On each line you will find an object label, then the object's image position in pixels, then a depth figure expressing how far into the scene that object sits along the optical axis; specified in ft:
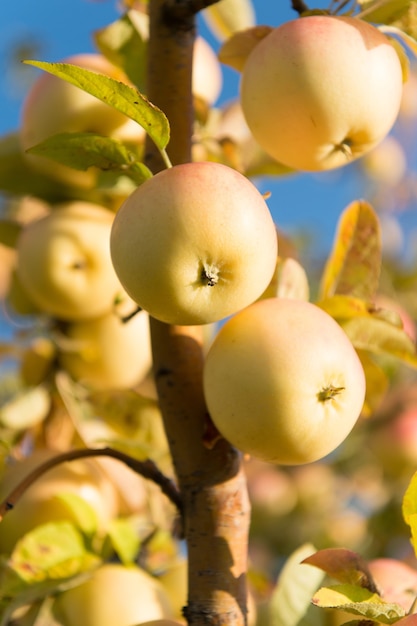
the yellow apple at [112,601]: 2.74
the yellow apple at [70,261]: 3.17
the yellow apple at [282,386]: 2.34
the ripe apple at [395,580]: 2.61
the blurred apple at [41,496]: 2.93
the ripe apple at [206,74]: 3.22
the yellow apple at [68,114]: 3.04
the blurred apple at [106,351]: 3.29
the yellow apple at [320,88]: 2.44
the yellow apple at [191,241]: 2.26
